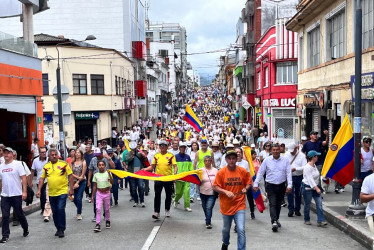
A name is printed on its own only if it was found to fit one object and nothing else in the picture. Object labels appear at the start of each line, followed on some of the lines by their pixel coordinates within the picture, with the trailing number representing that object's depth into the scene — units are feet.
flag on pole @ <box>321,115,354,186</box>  34.22
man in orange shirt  23.97
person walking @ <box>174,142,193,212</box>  37.17
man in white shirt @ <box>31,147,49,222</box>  36.55
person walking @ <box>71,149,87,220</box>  35.55
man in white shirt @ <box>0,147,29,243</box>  29.40
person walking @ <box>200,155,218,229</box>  31.42
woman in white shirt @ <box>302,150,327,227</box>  31.37
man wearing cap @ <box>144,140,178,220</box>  34.45
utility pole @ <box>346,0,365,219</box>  31.96
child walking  32.12
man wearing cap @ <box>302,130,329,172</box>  45.01
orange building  55.98
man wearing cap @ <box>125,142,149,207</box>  41.04
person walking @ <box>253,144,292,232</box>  30.86
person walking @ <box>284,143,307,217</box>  35.55
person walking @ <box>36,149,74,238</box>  29.96
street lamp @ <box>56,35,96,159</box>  61.67
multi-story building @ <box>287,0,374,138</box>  48.37
